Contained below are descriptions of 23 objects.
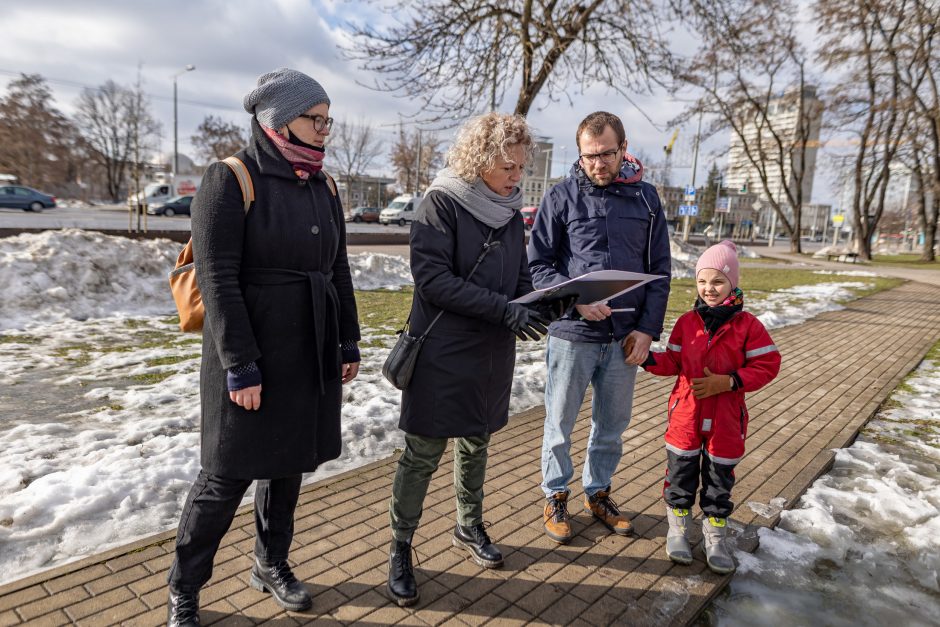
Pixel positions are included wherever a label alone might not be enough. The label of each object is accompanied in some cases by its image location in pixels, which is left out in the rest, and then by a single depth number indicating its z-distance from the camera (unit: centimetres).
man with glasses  295
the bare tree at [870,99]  2555
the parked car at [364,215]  4213
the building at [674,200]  7681
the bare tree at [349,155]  5018
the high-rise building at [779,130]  3102
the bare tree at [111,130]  4459
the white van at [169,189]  3706
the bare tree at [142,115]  4018
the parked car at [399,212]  3856
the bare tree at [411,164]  5169
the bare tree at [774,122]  2980
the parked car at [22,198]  2989
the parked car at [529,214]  2662
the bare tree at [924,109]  2486
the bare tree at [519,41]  945
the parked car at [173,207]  3368
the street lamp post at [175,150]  3525
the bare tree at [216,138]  4512
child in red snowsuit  284
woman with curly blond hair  242
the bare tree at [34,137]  2812
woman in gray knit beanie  206
